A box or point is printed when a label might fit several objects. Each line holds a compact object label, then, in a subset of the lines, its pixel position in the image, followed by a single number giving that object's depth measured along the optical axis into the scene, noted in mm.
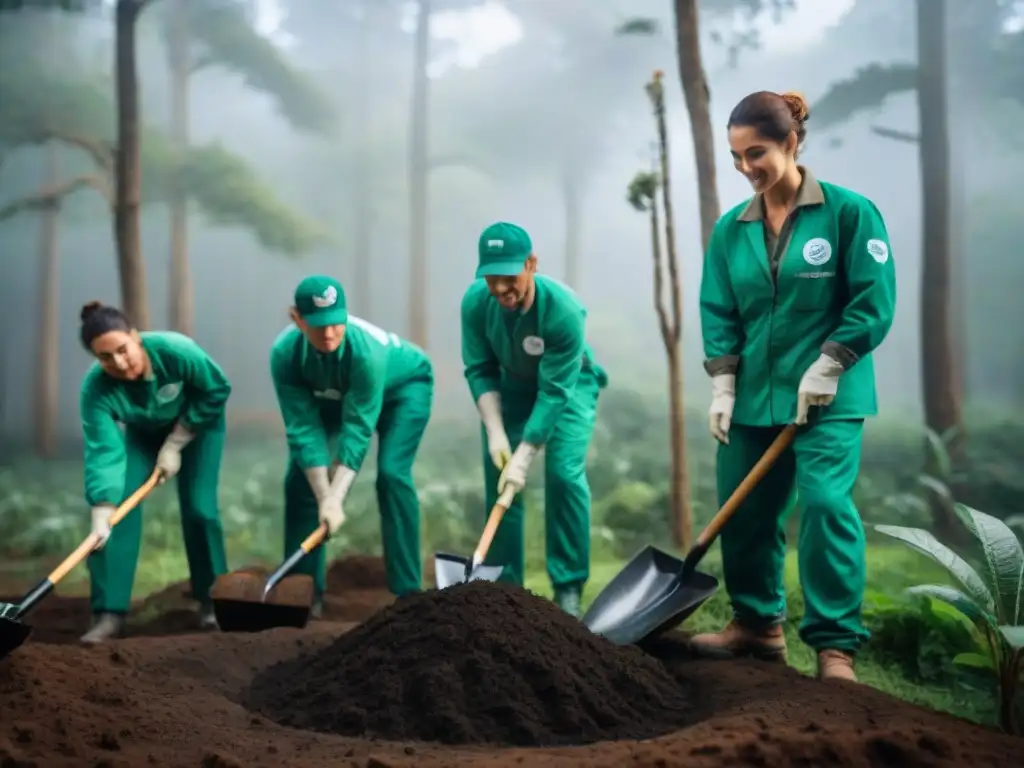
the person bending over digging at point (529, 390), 3463
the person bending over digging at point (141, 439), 3652
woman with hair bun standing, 2656
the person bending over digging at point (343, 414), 3645
